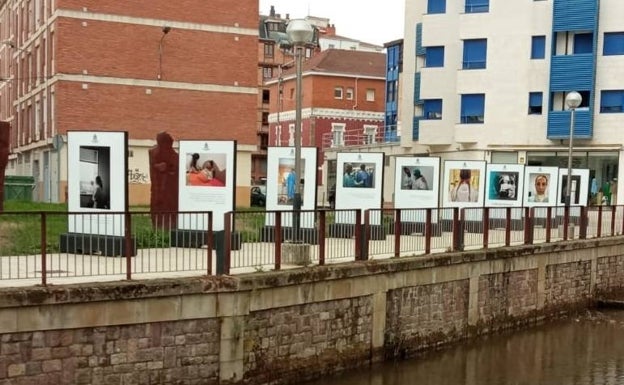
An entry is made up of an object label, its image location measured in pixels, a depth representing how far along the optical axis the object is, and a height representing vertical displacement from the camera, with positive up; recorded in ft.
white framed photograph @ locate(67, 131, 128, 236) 43.78 -0.77
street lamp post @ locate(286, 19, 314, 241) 41.60 +6.57
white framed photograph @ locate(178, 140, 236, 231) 49.83 -1.10
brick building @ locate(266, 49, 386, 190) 222.48 +19.85
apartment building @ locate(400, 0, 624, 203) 125.70 +15.79
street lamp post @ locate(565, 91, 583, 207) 71.56 +6.39
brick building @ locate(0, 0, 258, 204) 118.93 +14.47
